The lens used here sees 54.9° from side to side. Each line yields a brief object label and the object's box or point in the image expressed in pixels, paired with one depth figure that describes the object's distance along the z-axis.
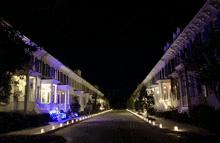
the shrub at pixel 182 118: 19.16
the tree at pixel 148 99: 31.23
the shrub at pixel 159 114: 29.78
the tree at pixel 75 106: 36.38
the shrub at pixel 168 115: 25.70
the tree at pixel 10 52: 9.28
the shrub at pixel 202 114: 15.12
